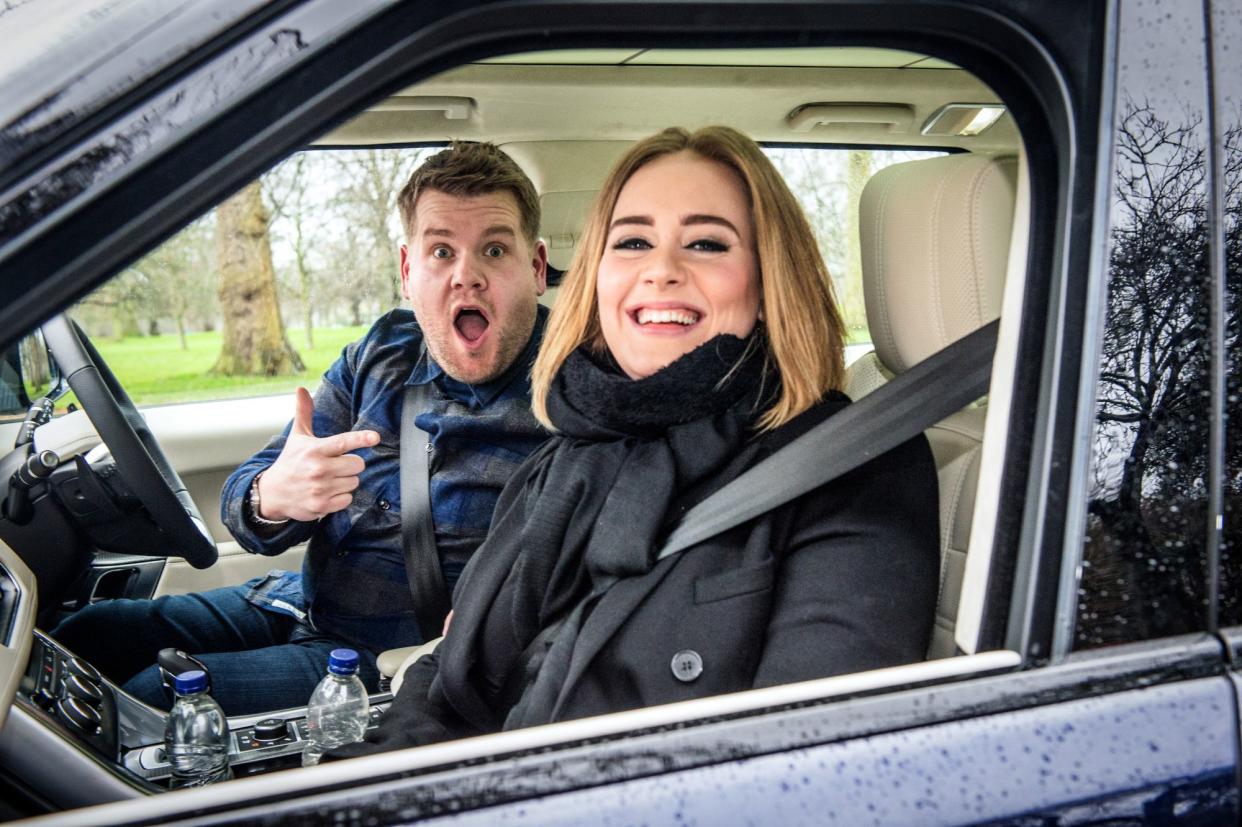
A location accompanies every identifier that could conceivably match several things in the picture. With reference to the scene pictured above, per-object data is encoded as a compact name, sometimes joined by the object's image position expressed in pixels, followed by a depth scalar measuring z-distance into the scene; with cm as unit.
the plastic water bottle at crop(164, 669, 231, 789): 178
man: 240
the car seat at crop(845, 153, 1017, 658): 152
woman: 135
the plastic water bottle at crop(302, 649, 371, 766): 198
